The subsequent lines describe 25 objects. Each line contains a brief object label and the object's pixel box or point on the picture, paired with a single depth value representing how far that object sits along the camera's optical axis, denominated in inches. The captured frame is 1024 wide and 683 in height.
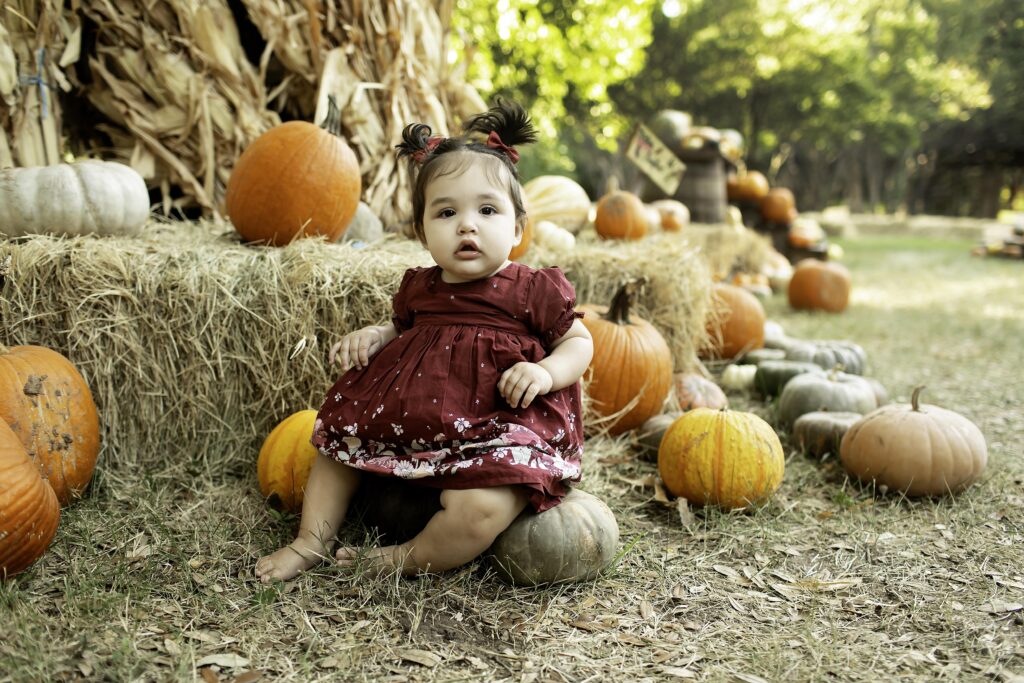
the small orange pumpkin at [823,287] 243.1
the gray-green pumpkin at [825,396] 121.7
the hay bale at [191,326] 98.0
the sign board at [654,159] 197.5
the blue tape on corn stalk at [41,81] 124.7
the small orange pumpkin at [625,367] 120.5
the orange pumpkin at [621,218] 185.2
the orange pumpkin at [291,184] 115.4
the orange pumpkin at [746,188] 353.4
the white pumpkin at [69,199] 104.2
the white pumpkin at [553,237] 154.9
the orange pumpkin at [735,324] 169.6
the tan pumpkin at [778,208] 356.5
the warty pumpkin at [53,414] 84.0
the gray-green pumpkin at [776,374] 142.2
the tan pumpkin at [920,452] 97.0
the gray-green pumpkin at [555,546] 74.2
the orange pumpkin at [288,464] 90.0
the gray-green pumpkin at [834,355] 152.3
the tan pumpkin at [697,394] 131.6
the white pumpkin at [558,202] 177.0
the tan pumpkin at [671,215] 242.7
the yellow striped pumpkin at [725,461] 95.0
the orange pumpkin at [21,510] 67.4
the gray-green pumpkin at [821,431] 113.0
